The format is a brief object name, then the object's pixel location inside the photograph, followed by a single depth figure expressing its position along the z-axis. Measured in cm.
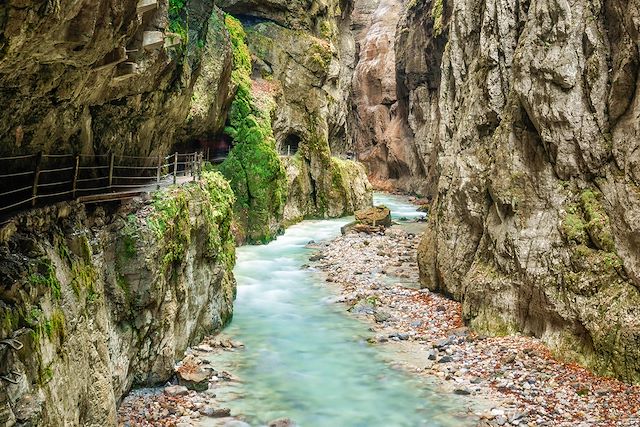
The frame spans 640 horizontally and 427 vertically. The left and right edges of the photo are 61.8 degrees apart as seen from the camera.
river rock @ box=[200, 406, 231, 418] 1155
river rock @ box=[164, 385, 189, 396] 1212
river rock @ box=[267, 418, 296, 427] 1136
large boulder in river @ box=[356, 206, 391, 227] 3591
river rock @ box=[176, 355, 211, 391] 1253
